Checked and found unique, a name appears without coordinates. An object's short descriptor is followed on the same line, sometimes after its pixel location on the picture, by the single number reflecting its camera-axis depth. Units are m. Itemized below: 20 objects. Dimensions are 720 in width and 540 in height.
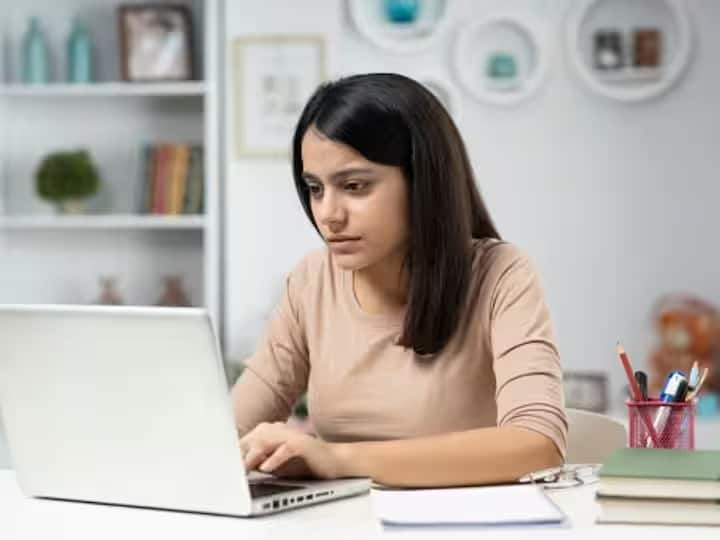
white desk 2.24
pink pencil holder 2.66
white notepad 2.25
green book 2.26
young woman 2.76
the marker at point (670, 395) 2.67
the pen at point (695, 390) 2.70
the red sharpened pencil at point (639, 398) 2.67
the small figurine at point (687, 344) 5.05
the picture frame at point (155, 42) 5.44
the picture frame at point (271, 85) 5.29
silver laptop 2.28
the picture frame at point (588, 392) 5.12
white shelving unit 5.62
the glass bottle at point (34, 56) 5.50
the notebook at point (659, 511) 2.27
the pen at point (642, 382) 2.73
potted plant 5.49
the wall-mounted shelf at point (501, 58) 5.21
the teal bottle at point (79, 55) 5.48
